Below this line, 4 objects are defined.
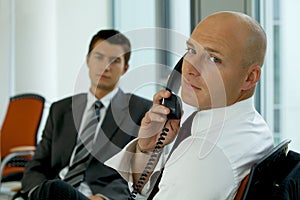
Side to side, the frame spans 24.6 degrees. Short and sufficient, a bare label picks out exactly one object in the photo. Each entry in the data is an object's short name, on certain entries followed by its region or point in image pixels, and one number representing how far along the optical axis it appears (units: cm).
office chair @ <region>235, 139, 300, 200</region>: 131
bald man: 134
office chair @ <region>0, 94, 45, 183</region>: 329
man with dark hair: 220
